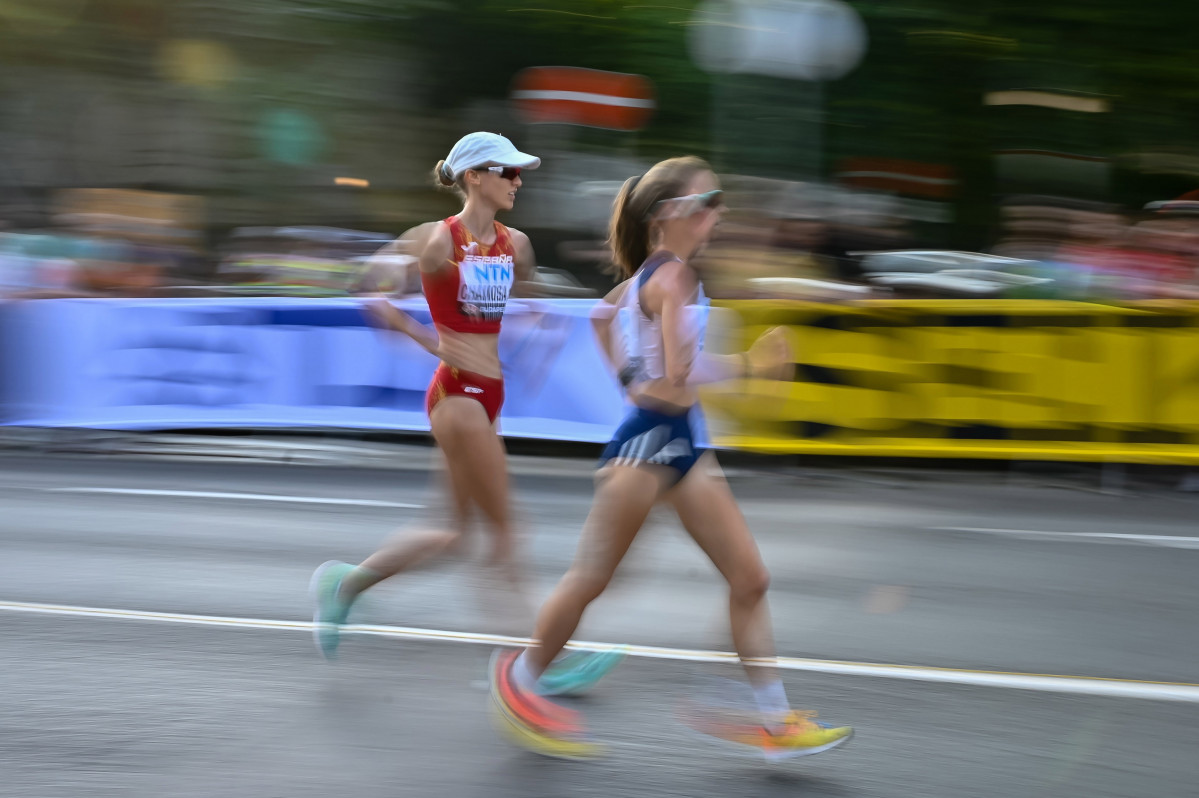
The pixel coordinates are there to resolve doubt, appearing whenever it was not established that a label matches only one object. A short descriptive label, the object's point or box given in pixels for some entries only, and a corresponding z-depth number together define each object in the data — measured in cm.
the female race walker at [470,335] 489
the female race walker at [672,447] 395
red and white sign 1509
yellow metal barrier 940
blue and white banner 1029
